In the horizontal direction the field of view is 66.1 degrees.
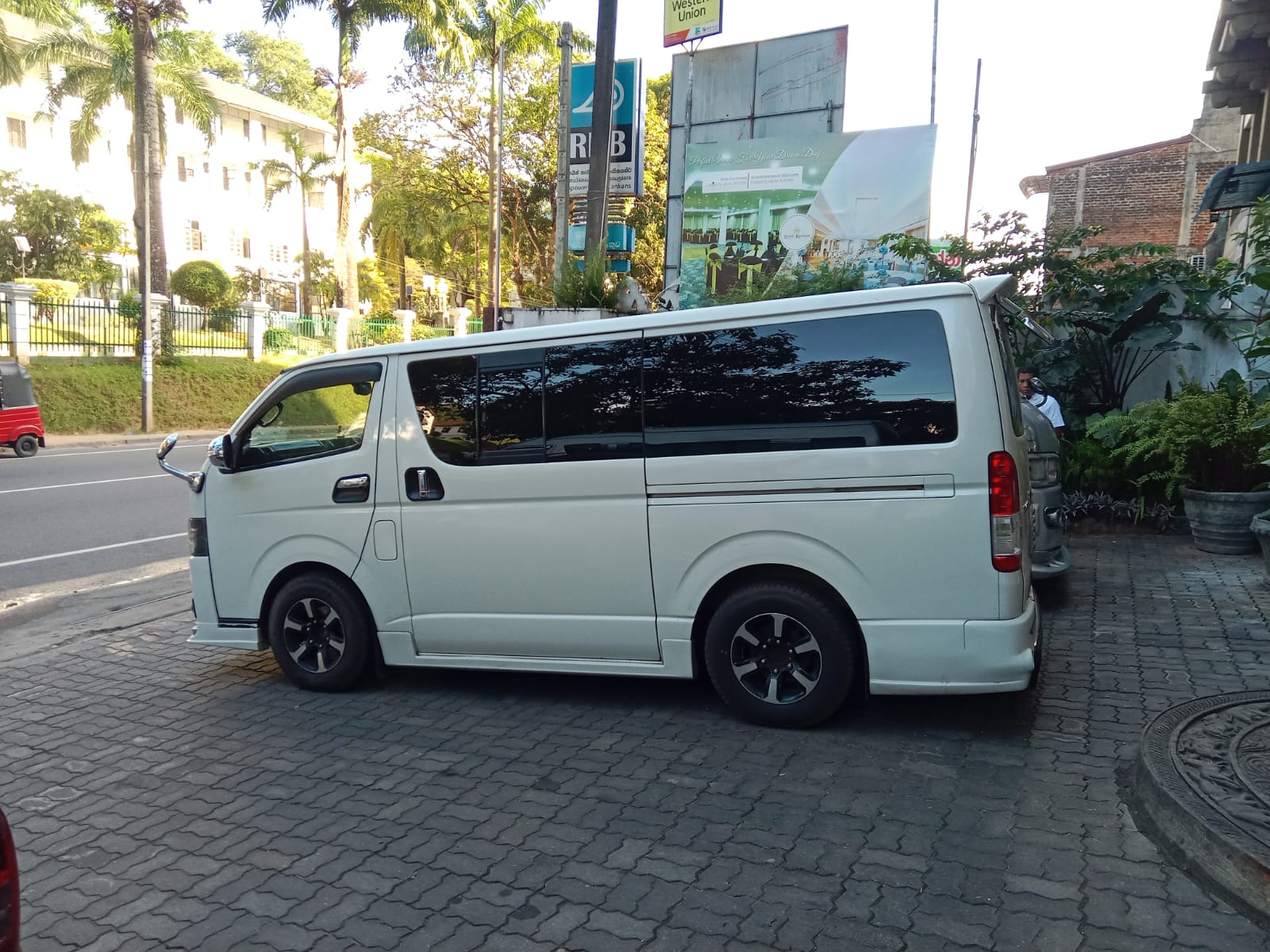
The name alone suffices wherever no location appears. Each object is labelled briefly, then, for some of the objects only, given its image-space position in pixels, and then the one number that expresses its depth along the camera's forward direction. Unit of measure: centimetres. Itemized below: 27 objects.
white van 435
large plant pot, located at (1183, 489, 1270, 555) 838
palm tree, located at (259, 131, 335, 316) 4438
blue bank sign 1761
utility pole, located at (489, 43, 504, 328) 3098
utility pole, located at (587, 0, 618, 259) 1264
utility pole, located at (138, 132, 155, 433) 2391
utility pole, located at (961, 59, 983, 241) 3050
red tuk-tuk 1786
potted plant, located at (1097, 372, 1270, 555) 841
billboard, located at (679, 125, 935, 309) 1708
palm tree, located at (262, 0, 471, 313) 3194
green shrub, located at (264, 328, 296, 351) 3152
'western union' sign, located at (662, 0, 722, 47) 1844
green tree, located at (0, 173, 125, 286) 3450
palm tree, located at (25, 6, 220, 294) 2578
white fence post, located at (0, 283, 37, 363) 2306
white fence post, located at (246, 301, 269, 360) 3050
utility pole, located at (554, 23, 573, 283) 1723
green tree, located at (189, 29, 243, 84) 6172
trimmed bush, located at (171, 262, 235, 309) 3559
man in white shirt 952
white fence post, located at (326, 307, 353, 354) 3372
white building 4041
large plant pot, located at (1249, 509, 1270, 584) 723
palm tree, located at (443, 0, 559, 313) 3416
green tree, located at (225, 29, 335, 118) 6812
